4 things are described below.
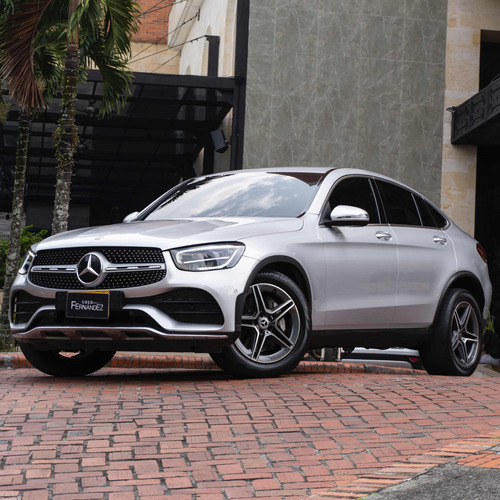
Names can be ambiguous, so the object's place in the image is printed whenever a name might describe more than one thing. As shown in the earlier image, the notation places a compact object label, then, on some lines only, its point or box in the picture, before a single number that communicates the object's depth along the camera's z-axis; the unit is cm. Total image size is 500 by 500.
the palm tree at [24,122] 1588
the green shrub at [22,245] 2046
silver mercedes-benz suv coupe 711
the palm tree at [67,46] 1508
